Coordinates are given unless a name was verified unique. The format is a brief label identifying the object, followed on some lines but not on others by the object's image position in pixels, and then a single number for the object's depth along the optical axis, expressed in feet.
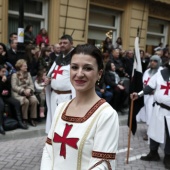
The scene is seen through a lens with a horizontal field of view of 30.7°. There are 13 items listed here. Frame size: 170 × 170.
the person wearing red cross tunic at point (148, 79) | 22.80
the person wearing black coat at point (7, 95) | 21.58
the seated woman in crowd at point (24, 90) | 22.19
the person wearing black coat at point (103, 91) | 27.22
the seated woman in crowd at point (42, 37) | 33.43
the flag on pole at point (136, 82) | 17.49
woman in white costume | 5.80
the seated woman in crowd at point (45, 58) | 26.22
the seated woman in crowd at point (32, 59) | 25.26
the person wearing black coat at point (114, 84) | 28.58
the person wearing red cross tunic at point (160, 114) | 16.47
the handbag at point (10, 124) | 20.86
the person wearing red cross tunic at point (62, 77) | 15.65
